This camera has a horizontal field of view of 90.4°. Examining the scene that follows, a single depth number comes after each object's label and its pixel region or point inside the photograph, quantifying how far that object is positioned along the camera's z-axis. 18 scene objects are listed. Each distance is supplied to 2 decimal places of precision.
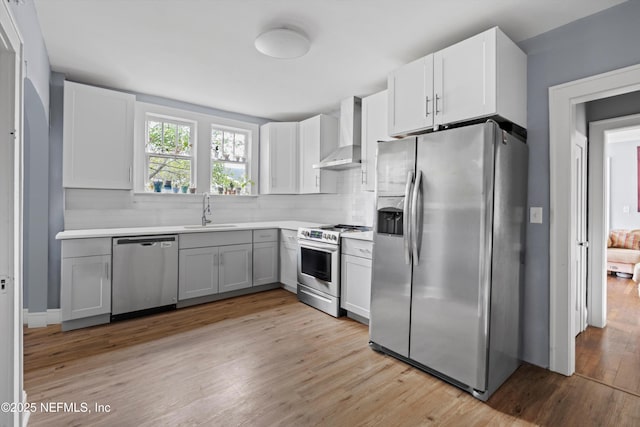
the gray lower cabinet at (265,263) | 4.25
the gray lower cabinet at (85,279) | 3.02
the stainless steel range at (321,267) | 3.46
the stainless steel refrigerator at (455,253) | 2.03
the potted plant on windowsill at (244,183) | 4.85
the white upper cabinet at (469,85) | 2.16
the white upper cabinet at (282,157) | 4.77
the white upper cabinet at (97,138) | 3.27
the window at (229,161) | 4.63
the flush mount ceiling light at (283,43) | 2.43
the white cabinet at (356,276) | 3.16
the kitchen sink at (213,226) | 3.92
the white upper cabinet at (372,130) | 3.42
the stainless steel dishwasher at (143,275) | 3.26
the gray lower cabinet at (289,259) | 4.20
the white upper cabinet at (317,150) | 4.39
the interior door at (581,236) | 3.00
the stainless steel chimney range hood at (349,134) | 3.88
